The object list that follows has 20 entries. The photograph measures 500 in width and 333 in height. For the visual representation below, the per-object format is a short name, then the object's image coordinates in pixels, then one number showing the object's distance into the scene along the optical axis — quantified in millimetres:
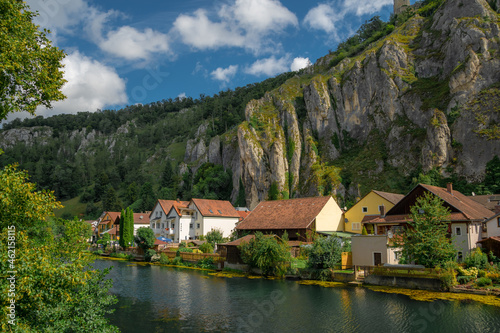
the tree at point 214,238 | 58469
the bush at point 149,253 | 57312
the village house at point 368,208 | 52625
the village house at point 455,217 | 35688
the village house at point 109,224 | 85669
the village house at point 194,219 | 69938
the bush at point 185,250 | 55044
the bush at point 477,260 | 30734
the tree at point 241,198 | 94500
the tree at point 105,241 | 74250
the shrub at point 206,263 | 47844
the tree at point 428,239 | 31297
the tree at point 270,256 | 39656
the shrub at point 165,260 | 53750
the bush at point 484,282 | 27938
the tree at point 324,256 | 36156
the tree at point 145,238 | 58125
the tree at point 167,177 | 119750
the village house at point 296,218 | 51500
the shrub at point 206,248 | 53781
